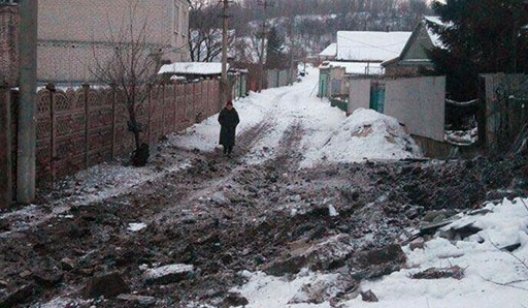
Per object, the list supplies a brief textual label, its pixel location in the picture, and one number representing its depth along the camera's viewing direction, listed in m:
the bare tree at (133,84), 14.39
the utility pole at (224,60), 30.70
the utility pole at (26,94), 9.84
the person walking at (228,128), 17.89
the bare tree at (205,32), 58.31
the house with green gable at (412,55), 35.47
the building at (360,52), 53.09
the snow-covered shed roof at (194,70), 34.84
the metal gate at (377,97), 25.41
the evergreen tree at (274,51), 82.78
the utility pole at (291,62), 77.04
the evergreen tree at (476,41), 15.36
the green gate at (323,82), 51.74
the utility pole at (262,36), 57.06
